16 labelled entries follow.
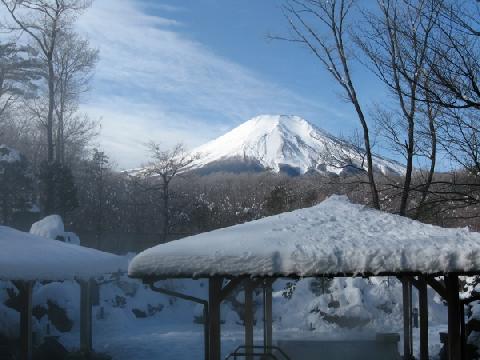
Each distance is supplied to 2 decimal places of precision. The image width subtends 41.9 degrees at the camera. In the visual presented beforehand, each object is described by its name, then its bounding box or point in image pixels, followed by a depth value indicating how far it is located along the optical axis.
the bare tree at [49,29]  27.55
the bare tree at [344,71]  18.17
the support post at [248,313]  10.36
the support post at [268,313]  11.94
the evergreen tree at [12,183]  24.30
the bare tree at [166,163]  31.15
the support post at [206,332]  7.58
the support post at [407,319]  11.52
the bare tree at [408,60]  10.36
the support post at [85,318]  14.41
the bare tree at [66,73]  30.53
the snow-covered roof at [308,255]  6.85
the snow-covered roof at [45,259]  10.17
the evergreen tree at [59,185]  25.23
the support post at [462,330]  7.28
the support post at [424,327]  9.95
